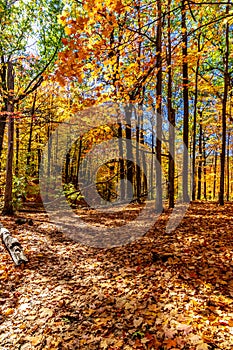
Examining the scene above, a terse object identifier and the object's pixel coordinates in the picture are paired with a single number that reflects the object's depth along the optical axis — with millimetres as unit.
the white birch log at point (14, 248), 5389
